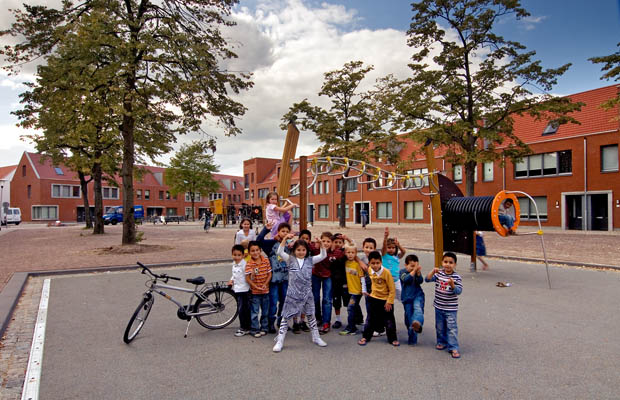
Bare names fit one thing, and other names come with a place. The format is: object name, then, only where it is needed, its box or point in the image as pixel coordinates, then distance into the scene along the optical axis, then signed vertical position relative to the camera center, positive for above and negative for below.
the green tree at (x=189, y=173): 57.53 +4.69
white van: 51.88 -1.22
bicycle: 5.61 -1.46
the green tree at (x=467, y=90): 22.50 +6.69
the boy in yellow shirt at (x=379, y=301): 5.23 -1.28
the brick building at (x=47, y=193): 57.78 +1.99
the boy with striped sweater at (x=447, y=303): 4.83 -1.20
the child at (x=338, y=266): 5.87 -0.90
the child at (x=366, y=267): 5.55 -0.88
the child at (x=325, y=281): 5.78 -1.12
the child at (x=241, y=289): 5.71 -1.20
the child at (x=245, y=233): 7.04 -0.50
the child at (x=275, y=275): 5.82 -1.03
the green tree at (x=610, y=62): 18.30 +6.47
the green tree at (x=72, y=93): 13.92 +4.09
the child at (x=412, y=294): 5.16 -1.17
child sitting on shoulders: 6.67 -0.14
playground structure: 8.21 -0.05
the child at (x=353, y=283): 5.64 -1.10
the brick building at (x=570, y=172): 27.14 +2.34
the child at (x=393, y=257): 5.68 -0.77
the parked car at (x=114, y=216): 49.73 -1.26
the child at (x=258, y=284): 5.66 -1.11
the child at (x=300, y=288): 5.28 -1.10
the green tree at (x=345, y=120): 32.78 +7.10
